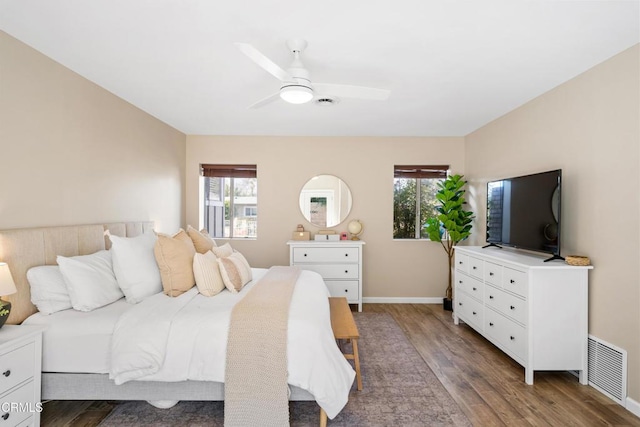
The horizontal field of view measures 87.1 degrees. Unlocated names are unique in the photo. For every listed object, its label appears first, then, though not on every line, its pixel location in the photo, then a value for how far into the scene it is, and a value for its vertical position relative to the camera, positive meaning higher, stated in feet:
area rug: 7.19 -4.44
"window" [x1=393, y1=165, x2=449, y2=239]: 16.88 +0.39
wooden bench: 8.30 -2.94
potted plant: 14.67 -0.17
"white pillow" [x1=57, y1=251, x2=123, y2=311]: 7.38 -1.62
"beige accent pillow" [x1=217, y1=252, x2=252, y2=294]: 8.80 -1.66
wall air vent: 7.74 -3.71
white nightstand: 5.72 -2.96
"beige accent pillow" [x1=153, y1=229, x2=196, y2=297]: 8.50 -1.39
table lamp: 6.09 -1.43
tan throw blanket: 6.51 -3.19
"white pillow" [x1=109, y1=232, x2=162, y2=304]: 8.12 -1.45
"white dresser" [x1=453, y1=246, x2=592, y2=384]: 8.68 -2.65
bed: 6.81 -3.06
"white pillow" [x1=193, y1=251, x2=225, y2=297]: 8.50 -1.65
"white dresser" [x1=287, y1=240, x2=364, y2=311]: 14.99 -2.33
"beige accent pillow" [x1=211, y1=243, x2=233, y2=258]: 10.69 -1.29
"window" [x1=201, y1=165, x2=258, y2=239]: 16.57 +0.49
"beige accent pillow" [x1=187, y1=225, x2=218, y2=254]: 11.01 -0.99
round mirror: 16.46 +0.68
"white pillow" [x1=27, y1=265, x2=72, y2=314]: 7.23 -1.75
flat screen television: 9.32 +0.08
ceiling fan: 7.27 +2.84
